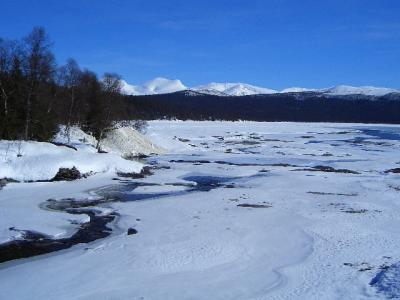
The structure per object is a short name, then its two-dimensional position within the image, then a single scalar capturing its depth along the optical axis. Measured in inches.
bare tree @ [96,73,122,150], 2062.0
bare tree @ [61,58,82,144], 2021.4
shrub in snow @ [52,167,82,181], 1316.3
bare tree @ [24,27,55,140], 1501.0
